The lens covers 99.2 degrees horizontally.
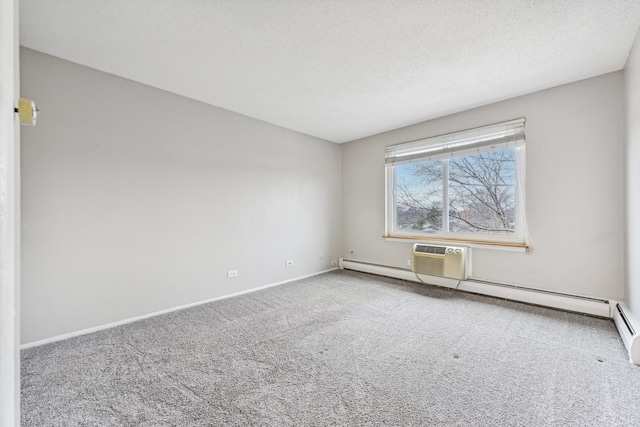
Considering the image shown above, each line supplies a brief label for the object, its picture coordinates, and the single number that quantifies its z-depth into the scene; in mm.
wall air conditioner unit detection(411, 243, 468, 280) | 3549
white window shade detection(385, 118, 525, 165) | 3300
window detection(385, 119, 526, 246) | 3361
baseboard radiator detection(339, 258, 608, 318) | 2775
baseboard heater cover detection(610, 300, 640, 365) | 1984
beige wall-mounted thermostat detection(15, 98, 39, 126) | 626
